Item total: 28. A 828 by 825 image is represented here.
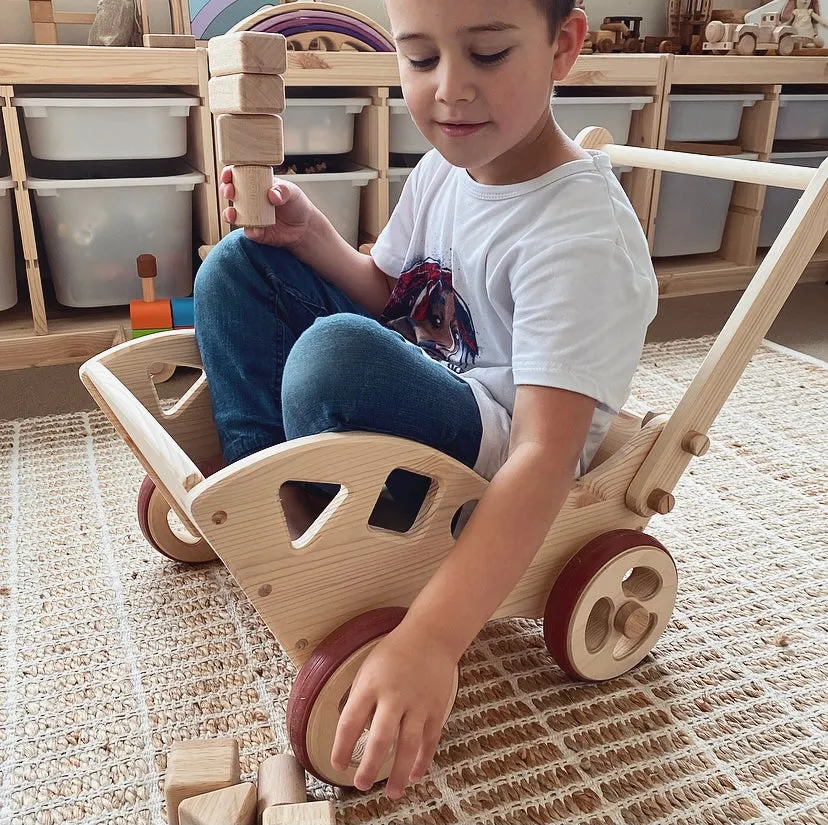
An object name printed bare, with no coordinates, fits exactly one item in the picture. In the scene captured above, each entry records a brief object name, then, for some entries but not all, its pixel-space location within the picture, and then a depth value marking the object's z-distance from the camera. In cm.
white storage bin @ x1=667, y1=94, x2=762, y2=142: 171
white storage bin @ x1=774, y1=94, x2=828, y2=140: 183
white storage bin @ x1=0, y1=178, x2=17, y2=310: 134
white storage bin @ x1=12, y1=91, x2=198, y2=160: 129
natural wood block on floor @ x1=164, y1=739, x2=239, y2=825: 50
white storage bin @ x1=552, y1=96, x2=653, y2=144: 157
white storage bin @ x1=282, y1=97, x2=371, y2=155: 144
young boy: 50
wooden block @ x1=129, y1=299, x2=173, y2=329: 133
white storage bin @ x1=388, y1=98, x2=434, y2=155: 151
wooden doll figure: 186
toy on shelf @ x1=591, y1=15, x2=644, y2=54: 169
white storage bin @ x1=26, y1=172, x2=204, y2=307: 136
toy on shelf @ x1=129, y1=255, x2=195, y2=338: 133
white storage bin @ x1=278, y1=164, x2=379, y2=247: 148
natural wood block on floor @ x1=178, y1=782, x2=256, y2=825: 48
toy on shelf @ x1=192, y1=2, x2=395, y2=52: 135
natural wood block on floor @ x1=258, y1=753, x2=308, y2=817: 52
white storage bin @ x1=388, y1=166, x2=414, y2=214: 155
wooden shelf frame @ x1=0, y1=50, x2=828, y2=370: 126
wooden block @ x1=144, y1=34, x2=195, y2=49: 132
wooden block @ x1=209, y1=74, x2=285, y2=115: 60
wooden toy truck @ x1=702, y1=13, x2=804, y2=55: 173
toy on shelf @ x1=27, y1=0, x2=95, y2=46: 146
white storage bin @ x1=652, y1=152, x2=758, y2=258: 179
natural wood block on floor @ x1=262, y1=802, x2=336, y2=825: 46
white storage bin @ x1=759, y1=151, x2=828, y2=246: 189
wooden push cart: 53
